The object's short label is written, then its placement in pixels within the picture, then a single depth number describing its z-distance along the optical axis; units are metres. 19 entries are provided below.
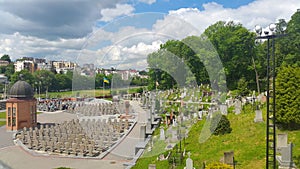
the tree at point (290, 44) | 28.52
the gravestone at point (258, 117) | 12.05
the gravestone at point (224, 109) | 15.58
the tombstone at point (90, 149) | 11.29
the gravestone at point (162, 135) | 11.96
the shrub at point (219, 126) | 11.28
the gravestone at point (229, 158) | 7.59
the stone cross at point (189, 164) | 7.45
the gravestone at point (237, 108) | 15.51
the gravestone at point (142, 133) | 12.52
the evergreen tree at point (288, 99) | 10.25
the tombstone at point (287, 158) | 7.07
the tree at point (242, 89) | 24.20
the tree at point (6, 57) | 112.19
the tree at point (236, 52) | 31.03
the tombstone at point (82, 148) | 11.42
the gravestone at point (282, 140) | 8.33
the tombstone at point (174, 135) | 11.84
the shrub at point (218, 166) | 6.28
